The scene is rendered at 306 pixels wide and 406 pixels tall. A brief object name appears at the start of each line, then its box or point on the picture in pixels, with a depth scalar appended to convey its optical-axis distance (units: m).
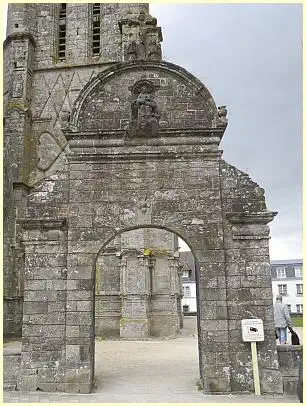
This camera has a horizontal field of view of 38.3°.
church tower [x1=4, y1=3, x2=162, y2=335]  19.14
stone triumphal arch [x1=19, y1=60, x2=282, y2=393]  7.45
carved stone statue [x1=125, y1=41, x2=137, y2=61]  8.86
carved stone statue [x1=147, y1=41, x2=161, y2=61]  8.82
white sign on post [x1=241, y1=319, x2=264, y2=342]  7.33
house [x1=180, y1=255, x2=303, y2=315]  50.88
